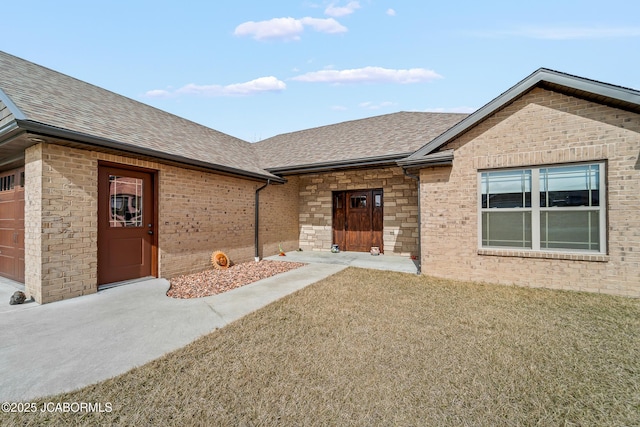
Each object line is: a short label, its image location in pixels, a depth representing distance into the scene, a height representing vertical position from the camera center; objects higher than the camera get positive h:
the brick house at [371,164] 4.66 +0.59
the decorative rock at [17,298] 4.36 -1.45
